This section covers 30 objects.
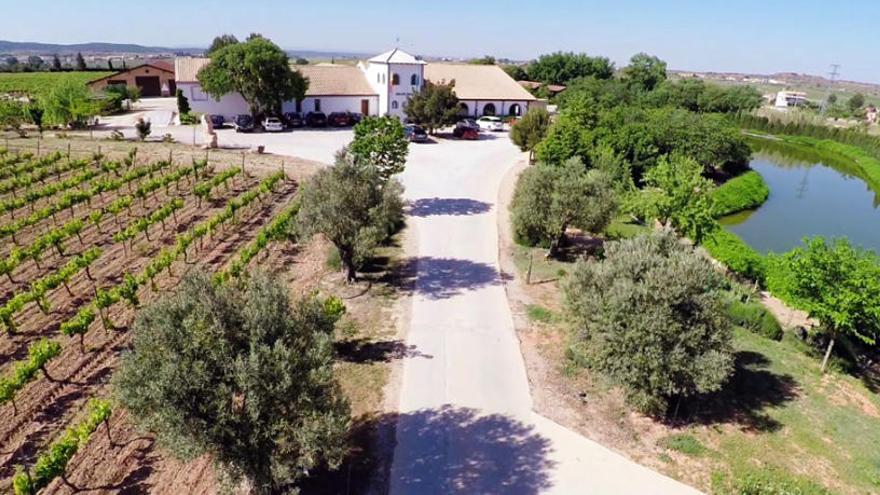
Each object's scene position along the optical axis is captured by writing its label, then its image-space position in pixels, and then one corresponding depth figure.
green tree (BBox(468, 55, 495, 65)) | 82.00
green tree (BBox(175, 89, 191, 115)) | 50.88
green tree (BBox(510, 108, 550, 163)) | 38.50
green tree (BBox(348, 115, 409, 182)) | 27.11
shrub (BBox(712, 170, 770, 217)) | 42.09
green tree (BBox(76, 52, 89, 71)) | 103.36
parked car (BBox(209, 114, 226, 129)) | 49.78
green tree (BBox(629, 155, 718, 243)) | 26.17
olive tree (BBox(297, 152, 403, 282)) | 19.95
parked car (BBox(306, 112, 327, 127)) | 52.81
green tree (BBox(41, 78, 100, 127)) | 44.03
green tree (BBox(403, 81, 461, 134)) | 46.91
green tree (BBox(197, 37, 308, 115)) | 45.88
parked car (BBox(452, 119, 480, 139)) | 51.91
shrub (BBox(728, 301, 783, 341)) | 21.64
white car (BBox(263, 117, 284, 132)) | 48.31
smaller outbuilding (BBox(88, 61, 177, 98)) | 64.31
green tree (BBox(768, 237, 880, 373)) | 18.27
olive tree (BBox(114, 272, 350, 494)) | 10.03
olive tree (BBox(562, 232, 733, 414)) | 14.48
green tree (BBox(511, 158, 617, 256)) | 24.75
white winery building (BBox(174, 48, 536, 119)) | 51.41
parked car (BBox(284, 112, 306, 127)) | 52.09
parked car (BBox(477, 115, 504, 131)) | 56.59
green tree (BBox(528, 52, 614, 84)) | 82.56
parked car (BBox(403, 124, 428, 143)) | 48.66
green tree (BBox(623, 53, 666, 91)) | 82.00
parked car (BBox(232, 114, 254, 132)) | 47.90
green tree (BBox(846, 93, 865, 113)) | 117.25
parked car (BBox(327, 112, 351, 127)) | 53.19
